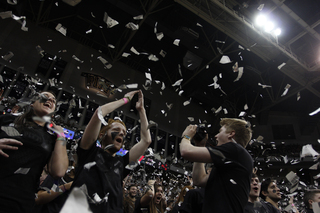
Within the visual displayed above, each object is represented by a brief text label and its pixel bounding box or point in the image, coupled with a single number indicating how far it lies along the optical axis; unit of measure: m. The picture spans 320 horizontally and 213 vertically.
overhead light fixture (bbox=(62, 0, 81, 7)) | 7.07
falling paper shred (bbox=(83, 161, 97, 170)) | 1.14
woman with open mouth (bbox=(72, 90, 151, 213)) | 1.08
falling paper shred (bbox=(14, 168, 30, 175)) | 1.03
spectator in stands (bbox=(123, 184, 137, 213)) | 2.63
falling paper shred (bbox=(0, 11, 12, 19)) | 2.86
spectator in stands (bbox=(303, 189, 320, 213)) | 2.66
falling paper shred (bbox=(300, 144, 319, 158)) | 1.89
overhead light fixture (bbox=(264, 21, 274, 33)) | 7.09
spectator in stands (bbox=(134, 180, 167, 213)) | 2.20
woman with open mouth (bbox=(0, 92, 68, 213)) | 0.98
